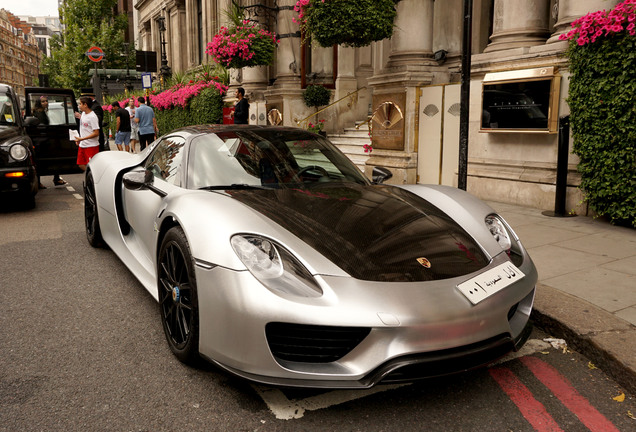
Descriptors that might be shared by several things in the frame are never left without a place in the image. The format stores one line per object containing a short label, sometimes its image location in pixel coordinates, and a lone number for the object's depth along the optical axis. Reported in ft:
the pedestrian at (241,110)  44.65
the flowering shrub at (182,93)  63.87
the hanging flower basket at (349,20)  27.76
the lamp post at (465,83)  17.07
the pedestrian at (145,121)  49.49
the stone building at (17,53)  438.40
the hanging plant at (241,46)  45.06
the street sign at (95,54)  75.27
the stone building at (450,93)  24.64
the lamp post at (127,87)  85.61
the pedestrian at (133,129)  57.11
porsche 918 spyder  7.81
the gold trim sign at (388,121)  32.78
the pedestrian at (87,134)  32.96
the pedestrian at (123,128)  49.34
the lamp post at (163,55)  94.43
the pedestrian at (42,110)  37.14
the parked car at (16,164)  26.07
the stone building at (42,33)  609.33
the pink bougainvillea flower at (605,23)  19.07
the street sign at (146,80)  75.36
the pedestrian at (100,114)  42.68
